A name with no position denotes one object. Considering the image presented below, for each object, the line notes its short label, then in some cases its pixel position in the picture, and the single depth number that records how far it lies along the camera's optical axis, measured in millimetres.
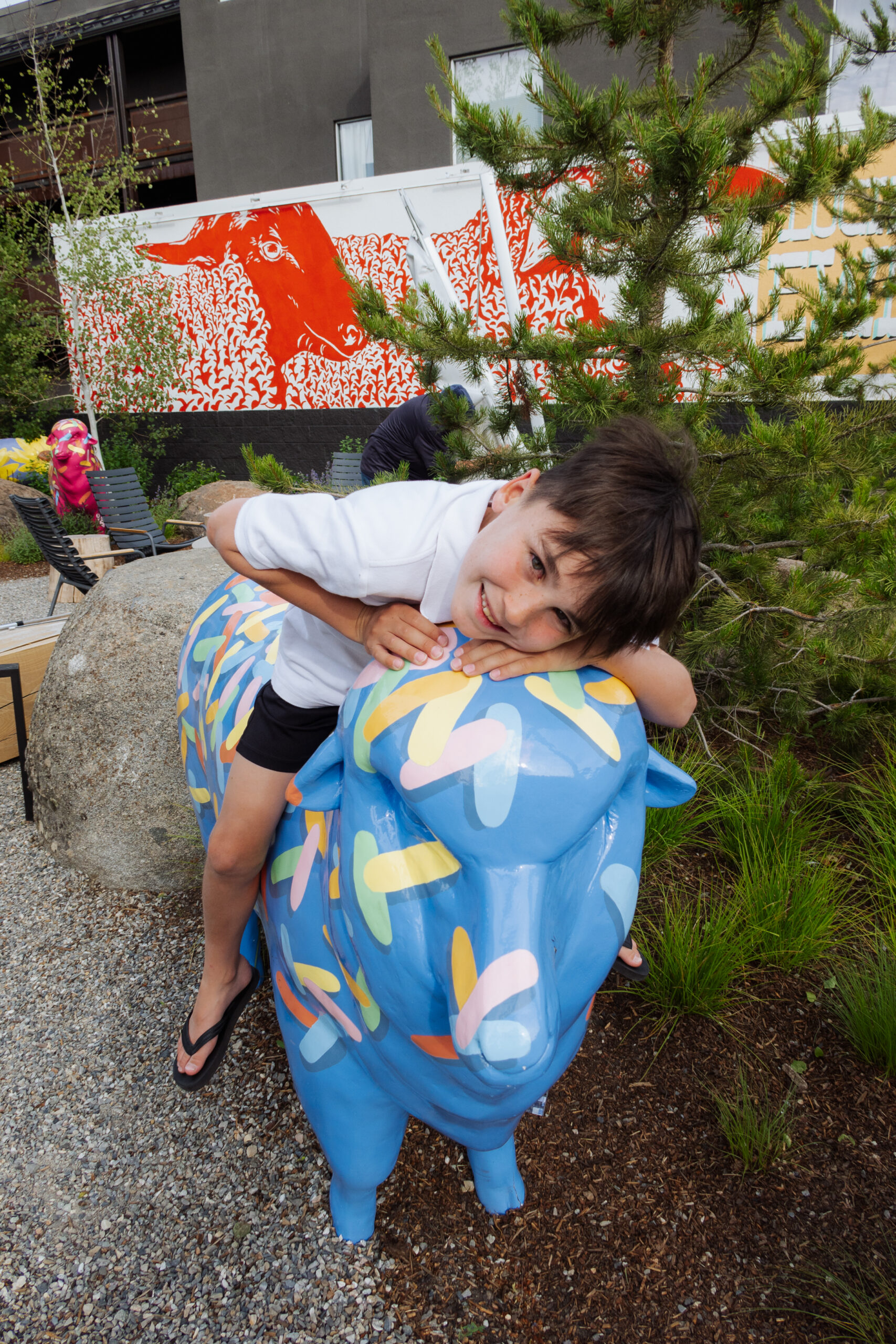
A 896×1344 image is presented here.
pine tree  2170
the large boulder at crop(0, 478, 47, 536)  9906
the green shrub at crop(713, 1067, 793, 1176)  1742
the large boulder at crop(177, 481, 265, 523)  8969
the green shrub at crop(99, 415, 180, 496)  10008
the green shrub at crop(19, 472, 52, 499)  10789
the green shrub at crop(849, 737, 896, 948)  2439
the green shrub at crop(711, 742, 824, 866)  2512
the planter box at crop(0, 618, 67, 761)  3822
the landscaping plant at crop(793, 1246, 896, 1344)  1403
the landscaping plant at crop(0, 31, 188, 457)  9266
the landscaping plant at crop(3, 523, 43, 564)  9352
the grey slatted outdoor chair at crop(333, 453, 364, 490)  7879
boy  986
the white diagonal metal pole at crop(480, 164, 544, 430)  3212
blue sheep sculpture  919
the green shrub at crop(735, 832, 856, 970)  2230
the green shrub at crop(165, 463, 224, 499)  9805
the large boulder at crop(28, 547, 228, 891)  2928
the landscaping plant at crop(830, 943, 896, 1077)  1927
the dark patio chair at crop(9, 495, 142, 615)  5512
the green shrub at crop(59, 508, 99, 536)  8773
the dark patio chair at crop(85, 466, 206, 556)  7406
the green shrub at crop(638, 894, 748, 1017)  2098
